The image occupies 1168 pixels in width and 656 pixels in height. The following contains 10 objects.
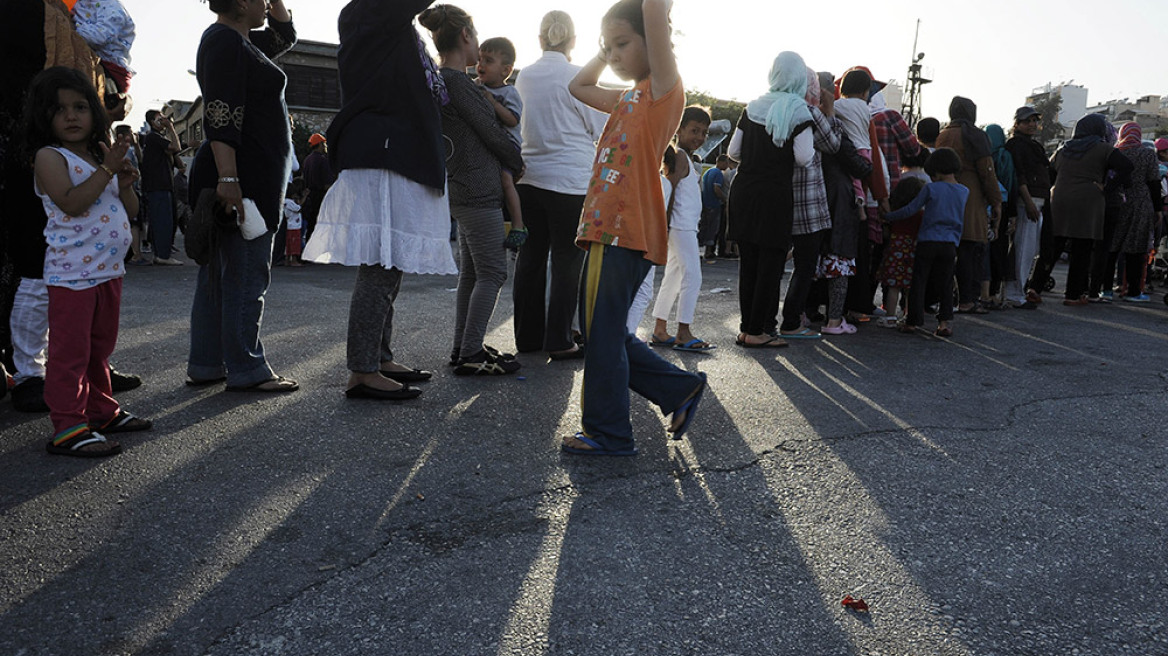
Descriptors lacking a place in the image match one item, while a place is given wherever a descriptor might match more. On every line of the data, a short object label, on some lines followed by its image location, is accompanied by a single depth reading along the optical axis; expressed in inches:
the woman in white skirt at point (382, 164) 139.5
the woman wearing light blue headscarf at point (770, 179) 212.8
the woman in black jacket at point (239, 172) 140.7
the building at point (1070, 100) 3563.0
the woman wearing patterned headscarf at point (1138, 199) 350.3
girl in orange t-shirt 119.6
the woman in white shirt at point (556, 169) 192.5
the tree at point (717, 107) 1769.2
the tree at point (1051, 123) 2416.2
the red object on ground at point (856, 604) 78.8
